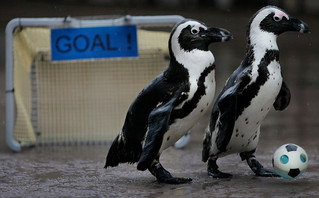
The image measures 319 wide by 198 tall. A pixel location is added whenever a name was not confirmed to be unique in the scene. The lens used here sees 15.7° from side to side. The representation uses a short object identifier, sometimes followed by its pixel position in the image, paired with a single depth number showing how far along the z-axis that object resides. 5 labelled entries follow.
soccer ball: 8.14
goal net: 13.11
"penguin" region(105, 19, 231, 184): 8.10
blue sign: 12.78
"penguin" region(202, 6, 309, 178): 8.31
